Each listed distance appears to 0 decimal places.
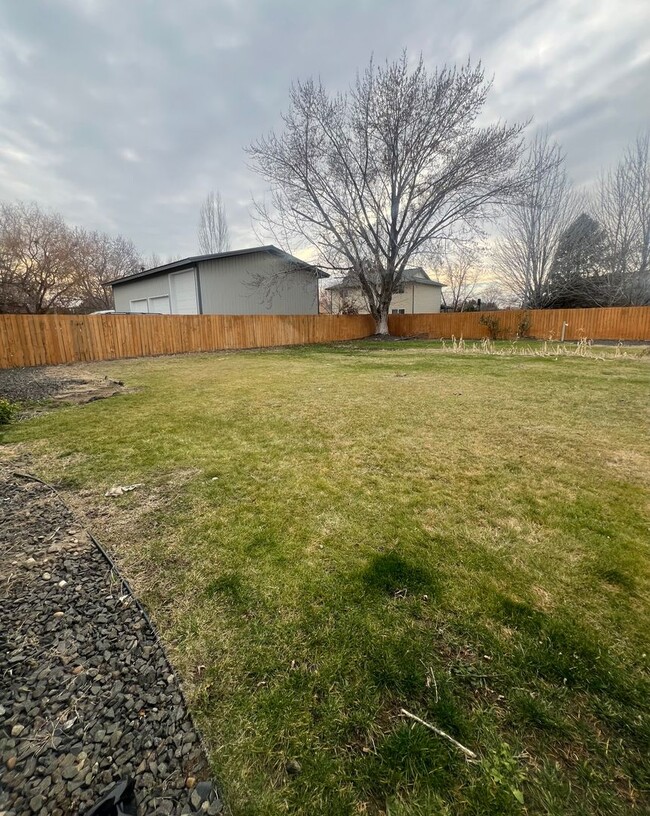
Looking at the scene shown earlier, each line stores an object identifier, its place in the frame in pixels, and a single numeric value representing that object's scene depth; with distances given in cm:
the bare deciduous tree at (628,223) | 1662
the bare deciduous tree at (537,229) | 1711
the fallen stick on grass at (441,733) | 96
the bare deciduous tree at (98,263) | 2275
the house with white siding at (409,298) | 2447
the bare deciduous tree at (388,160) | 1366
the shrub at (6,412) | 415
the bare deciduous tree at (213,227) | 2486
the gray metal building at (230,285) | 1510
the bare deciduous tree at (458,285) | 2903
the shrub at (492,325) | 1770
